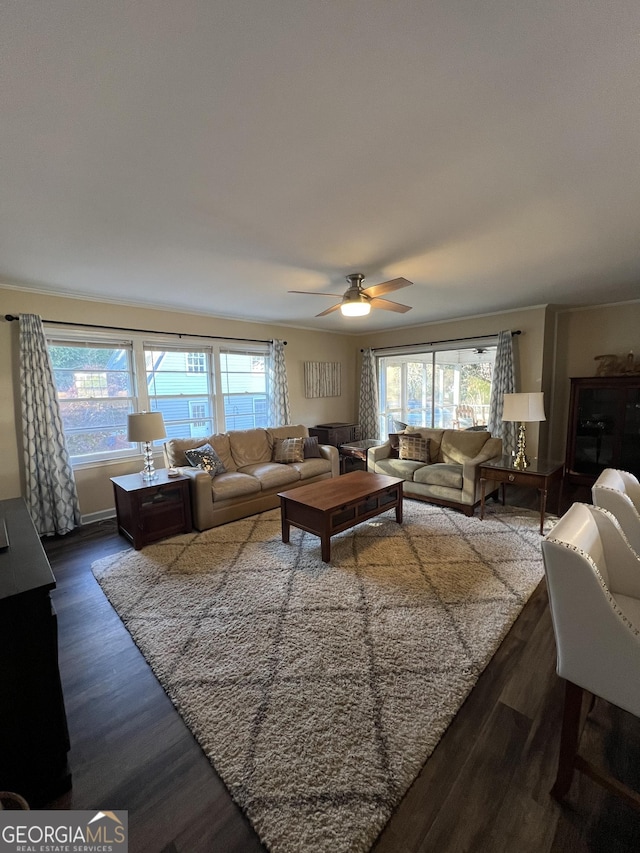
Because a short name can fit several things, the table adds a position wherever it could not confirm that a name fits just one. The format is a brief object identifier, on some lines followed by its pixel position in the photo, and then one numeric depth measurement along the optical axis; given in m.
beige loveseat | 3.86
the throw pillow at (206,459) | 3.91
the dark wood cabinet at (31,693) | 1.20
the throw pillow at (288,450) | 4.66
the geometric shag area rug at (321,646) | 1.30
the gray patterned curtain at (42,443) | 3.38
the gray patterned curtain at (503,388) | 4.80
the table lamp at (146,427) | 3.38
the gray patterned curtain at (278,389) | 5.47
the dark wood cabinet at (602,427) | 4.31
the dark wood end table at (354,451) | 5.44
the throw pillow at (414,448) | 4.51
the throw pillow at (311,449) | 4.86
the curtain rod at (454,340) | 5.14
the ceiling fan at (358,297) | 2.97
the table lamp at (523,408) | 3.48
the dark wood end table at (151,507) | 3.23
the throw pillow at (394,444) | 4.81
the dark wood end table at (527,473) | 3.35
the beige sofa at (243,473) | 3.61
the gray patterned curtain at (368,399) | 6.54
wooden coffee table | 2.96
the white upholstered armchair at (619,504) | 1.76
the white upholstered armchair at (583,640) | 1.09
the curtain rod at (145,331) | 3.32
